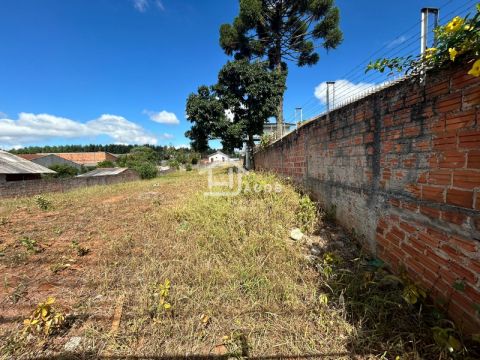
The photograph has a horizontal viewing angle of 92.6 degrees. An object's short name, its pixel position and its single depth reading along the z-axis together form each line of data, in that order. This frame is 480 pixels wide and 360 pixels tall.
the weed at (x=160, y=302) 1.86
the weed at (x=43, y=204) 6.30
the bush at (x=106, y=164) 36.53
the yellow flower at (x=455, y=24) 1.37
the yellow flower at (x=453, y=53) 1.36
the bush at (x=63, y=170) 27.18
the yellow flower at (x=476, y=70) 1.15
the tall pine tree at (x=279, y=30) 11.27
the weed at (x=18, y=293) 2.10
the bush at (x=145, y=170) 24.28
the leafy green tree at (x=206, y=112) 12.58
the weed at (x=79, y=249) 3.02
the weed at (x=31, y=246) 3.12
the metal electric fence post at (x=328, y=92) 3.59
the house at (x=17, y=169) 12.27
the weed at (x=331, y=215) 3.41
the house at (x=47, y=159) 38.56
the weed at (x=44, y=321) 1.68
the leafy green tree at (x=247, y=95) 12.04
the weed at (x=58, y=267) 2.59
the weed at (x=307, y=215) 3.23
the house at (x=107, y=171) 23.34
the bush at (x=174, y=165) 39.00
